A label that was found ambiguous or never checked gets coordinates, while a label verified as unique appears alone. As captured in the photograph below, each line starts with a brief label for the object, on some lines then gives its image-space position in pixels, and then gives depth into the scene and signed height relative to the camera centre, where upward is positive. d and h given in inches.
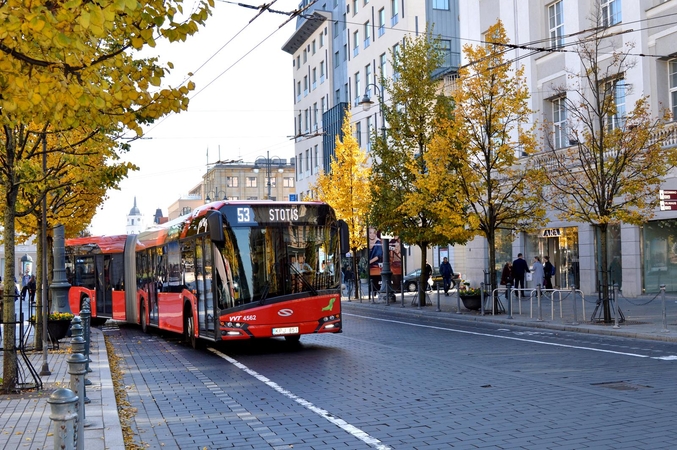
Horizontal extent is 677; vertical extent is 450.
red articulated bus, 606.2 -9.7
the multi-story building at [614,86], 1085.8 +220.8
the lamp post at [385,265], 1336.0 -19.1
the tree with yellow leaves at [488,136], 986.1 +135.2
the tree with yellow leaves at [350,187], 1566.2 +126.6
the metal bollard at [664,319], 708.0 -62.2
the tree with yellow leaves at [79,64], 226.1 +62.6
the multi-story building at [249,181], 4495.6 +412.2
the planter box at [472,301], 1033.6 -61.7
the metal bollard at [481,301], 978.3 -58.4
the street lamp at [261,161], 4239.2 +506.0
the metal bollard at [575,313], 804.4 -63.8
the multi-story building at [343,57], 2080.5 +553.9
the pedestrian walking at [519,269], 1213.1 -28.0
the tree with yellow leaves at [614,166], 794.2 +77.1
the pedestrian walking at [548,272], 1291.8 -35.6
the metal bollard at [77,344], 353.1 -34.2
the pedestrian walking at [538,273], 1167.0 -33.4
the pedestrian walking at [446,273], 1467.8 -37.9
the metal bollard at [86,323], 512.5 -37.1
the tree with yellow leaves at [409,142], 1162.6 +155.6
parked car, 1715.2 -57.5
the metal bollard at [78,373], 281.1 -37.4
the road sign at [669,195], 764.6 +45.7
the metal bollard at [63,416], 175.8 -31.8
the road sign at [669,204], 763.4 +37.2
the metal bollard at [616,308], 747.4 -55.2
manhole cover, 408.2 -68.4
